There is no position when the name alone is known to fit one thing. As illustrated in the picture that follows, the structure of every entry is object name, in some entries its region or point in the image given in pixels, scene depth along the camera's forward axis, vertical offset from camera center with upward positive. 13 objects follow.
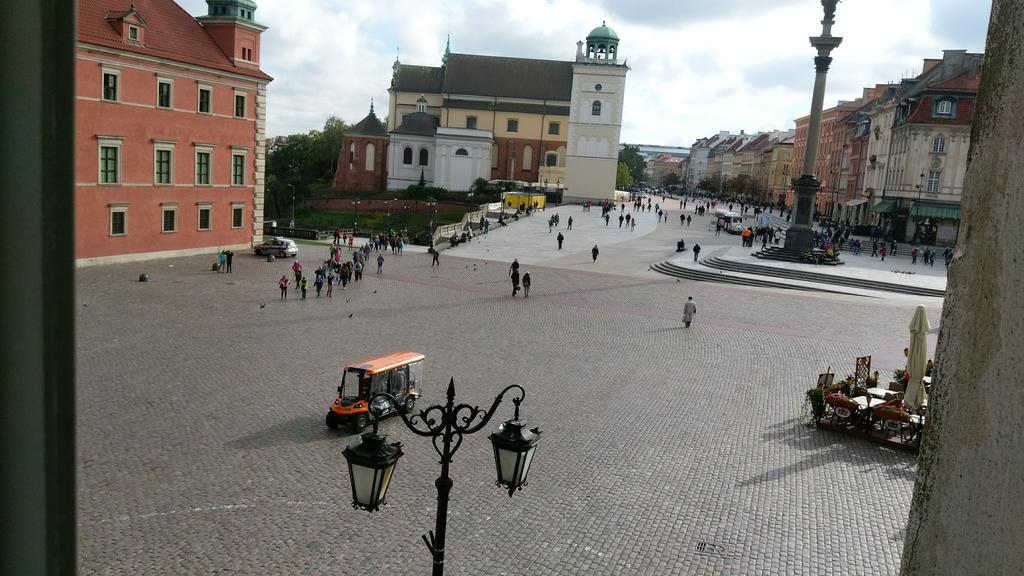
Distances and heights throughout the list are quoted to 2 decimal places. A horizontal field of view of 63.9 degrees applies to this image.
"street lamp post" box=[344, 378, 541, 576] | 5.68 -2.05
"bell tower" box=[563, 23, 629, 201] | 83.06 +6.47
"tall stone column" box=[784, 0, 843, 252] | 42.34 +3.78
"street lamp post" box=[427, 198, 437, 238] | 74.88 -3.51
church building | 84.25 +5.16
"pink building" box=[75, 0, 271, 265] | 31.92 +0.84
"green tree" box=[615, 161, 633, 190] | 129.38 +1.33
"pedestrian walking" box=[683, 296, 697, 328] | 25.73 -3.75
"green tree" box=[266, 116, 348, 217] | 103.50 -0.05
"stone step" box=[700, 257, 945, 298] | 36.34 -3.64
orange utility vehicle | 14.28 -4.05
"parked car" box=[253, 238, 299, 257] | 39.53 -4.36
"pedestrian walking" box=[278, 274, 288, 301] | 27.59 -4.23
